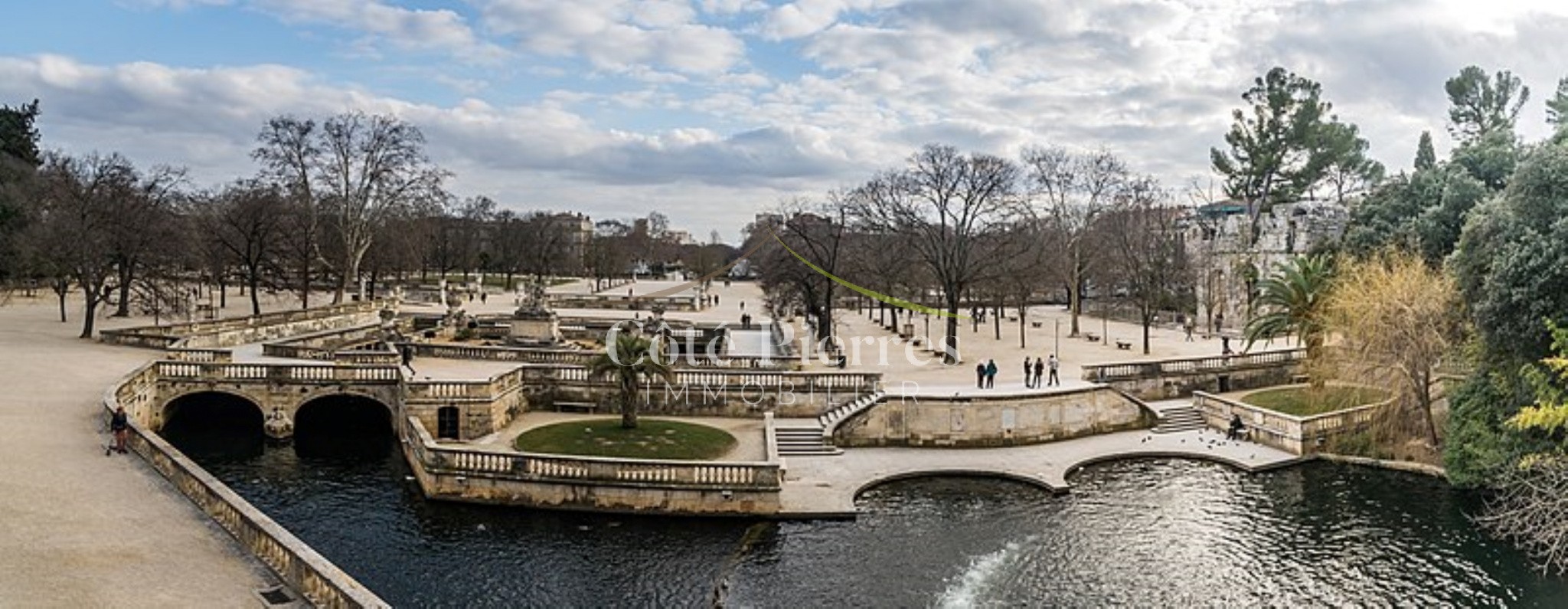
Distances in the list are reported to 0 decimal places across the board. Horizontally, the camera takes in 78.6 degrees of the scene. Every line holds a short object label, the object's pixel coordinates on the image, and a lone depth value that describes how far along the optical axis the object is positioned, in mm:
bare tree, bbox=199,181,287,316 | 52406
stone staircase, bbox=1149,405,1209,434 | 33594
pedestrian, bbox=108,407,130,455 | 21422
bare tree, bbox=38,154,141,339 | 40750
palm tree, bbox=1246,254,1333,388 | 34594
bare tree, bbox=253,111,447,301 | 56000
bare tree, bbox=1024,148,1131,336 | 59875
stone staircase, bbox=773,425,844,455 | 28984
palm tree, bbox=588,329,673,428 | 28406
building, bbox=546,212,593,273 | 129625
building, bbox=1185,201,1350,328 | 56500
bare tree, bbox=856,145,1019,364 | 44938
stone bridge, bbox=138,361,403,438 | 30469
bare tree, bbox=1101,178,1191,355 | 54212
